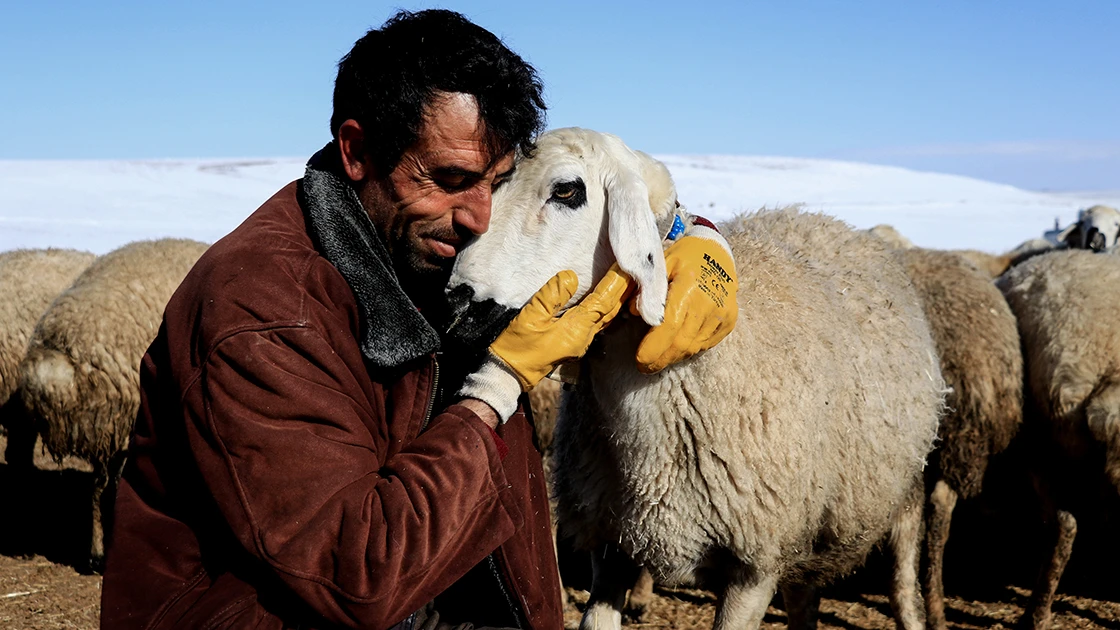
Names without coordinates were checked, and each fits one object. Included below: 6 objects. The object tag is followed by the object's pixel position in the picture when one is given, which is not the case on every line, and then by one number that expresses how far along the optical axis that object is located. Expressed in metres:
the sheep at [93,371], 5.57
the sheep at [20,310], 6.44
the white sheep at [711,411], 2.39
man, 1.66
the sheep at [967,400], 4.81
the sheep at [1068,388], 4.52
